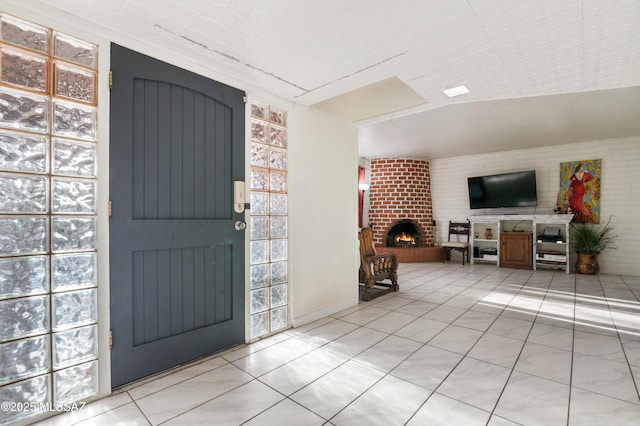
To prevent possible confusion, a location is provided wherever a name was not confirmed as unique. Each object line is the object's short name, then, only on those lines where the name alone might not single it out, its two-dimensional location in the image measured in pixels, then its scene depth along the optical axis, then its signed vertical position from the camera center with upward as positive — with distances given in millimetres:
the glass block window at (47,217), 1491 -15
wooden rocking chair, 3924 -770
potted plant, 5582 -593
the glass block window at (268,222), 2613 -75
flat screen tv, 6312 +538
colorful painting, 5812 +484
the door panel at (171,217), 1860 -21
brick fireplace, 7457 +232
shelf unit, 5852 -512
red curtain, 7449 +467
